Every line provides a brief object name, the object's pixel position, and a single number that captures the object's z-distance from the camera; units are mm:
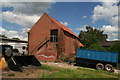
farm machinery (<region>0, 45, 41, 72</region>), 9125
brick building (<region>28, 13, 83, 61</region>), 21697
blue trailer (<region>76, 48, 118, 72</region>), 14703
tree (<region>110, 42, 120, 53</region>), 18833
